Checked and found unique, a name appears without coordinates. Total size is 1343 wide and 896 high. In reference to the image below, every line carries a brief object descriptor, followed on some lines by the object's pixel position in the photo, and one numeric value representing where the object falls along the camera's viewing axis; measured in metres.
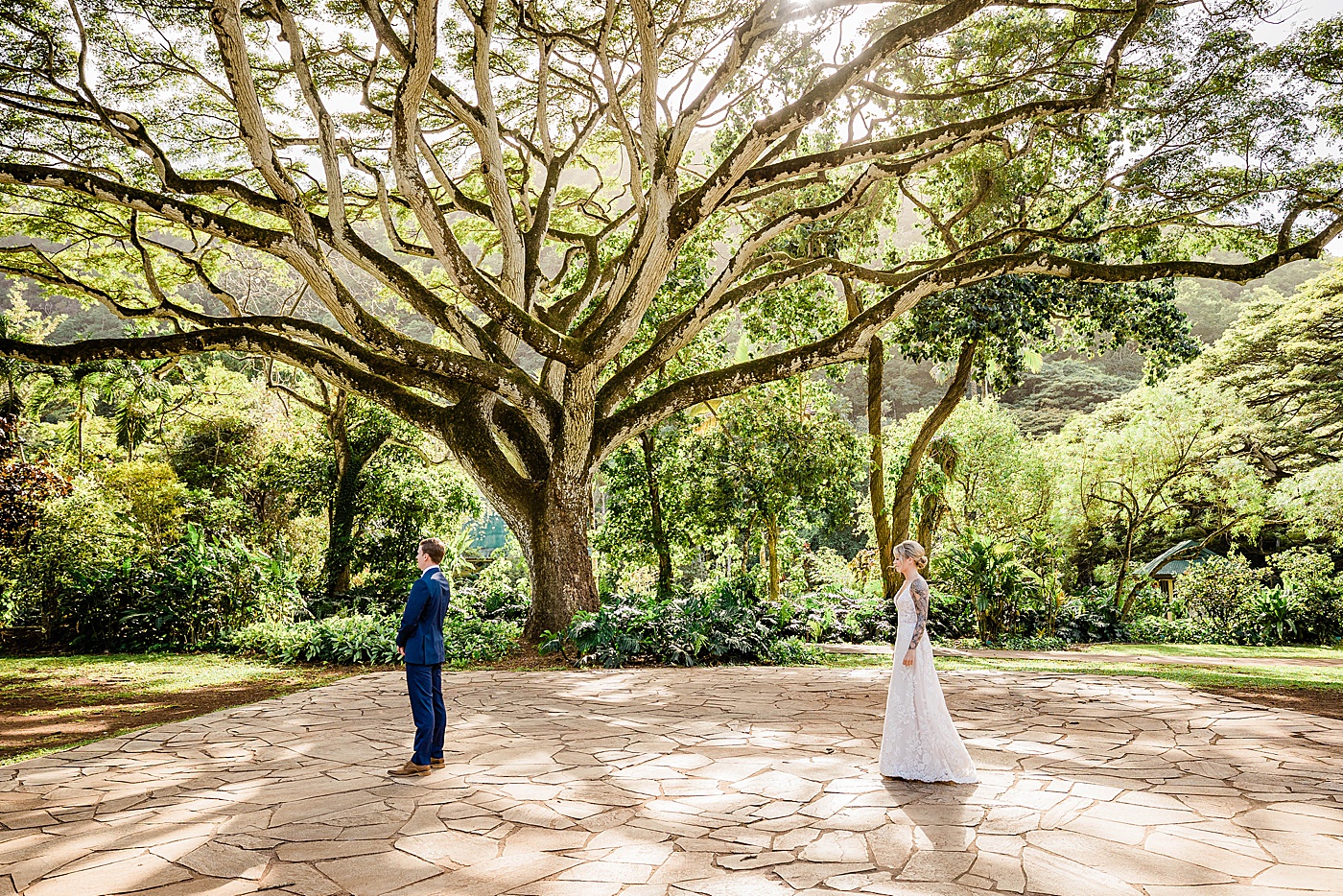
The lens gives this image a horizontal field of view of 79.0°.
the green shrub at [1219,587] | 18.25
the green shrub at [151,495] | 15.07
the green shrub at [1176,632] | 17.06
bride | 4.96
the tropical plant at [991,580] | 14.48
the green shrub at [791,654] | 11.30
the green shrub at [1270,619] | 16.91
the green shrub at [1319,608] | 16.88
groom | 5.28
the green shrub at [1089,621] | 15.71
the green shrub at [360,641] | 11.20
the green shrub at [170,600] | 13.02
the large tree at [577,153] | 9.87
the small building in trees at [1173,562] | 22.95
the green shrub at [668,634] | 10.67
